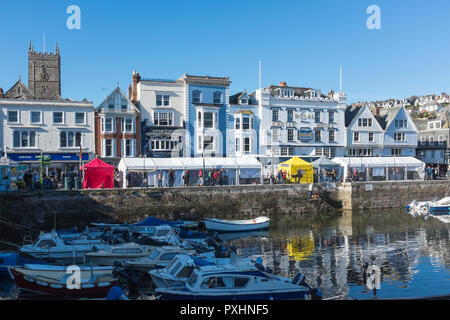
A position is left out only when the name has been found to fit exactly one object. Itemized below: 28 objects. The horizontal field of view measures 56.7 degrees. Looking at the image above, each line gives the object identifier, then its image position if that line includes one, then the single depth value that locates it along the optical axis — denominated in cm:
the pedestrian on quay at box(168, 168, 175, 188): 4031
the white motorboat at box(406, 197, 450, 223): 4334
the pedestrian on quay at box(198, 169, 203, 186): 4172
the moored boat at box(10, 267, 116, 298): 1759
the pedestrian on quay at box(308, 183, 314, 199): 4328
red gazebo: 3781
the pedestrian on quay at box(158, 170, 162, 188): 3982
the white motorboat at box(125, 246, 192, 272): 2173
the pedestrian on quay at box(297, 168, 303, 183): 4500
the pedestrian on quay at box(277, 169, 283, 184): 4485
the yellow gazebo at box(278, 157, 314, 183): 4519
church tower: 8288
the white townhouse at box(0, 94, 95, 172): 4575
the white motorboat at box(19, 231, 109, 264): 2372
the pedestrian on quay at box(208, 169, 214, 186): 4178
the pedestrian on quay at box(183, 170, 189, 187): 4092
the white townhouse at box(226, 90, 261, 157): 5431
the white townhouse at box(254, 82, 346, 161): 5541
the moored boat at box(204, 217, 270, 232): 3403
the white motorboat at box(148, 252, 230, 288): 1811
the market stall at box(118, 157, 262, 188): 4038
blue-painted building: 5281
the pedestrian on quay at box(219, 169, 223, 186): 4222
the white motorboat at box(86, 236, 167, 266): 2309
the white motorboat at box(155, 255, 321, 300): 1545
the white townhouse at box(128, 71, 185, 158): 5056
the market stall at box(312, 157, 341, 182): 4669
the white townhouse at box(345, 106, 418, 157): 6028
